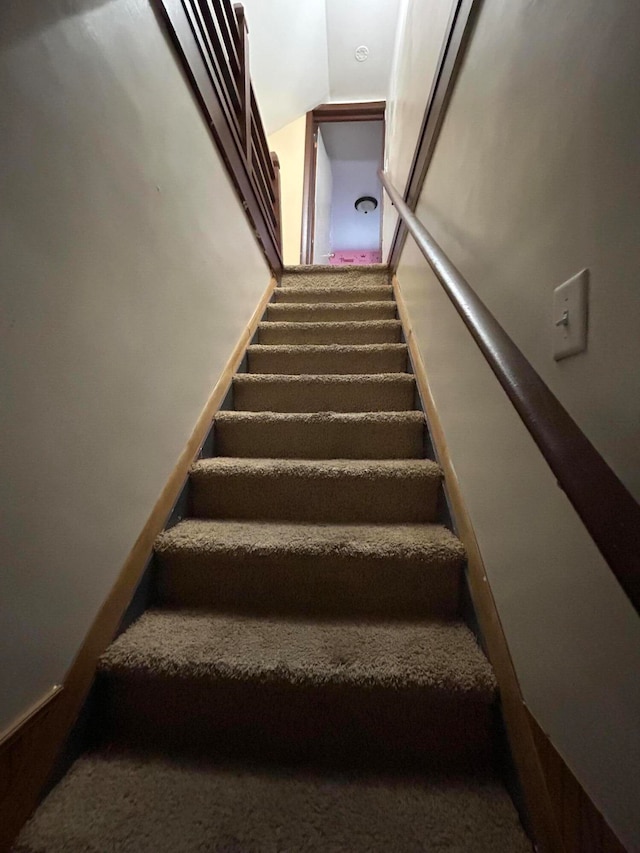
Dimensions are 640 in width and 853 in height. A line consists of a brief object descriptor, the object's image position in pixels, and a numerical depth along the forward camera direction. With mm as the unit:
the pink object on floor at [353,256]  6785
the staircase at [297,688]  618
